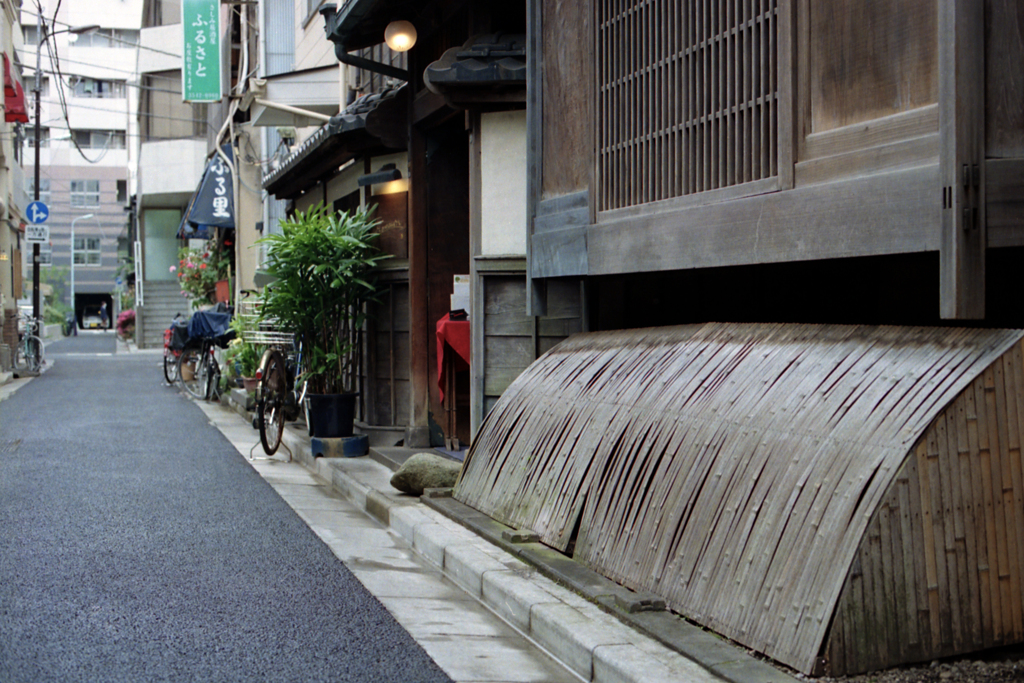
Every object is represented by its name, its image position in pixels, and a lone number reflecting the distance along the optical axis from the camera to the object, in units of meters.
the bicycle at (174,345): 23.94
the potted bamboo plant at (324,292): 11.93
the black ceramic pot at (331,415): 12.22
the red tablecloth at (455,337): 10.55
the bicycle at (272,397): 12.82
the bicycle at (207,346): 21.33
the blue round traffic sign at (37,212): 31.98
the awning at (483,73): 9.23
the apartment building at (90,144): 76.12
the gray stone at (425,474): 8.98
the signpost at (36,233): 31.03
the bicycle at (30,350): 27.47
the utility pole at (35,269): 33.75
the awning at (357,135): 11.94
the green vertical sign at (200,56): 25.34
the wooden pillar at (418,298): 11.89
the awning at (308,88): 17.75
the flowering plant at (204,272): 32.50
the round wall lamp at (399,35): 10.80
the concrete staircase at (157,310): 49.03
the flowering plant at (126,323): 50.31
